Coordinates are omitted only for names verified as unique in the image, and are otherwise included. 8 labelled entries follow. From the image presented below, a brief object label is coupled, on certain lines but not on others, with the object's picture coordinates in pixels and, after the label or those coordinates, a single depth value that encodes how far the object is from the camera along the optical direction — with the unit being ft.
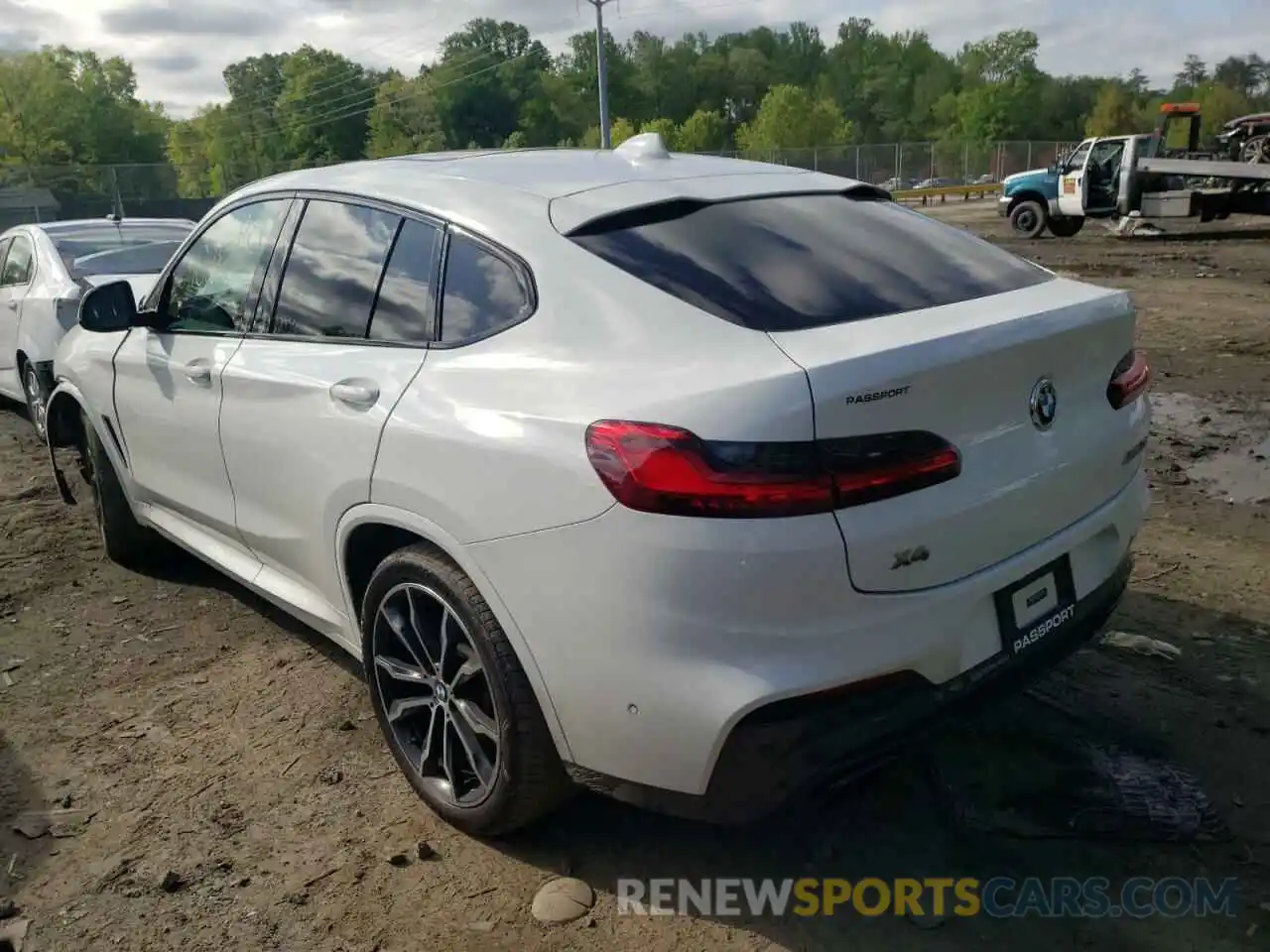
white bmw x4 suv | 6.99
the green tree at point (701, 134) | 286.25
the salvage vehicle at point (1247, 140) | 74.33
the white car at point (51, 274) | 22.88
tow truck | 68.08
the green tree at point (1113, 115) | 300.81
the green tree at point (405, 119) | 320.70
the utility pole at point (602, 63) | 147.54
